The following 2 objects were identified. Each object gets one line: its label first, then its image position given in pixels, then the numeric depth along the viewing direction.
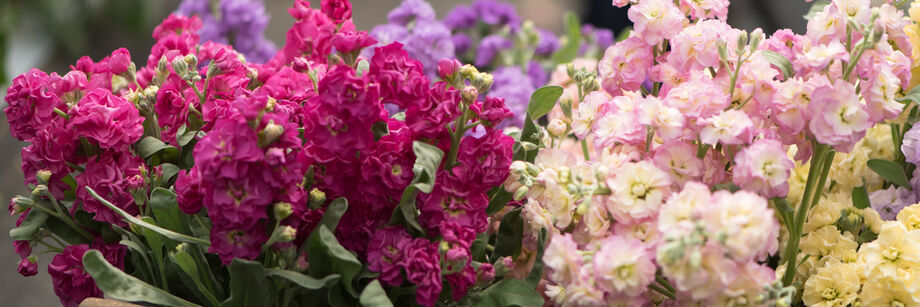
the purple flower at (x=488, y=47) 1.23
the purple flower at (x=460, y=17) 1.26
